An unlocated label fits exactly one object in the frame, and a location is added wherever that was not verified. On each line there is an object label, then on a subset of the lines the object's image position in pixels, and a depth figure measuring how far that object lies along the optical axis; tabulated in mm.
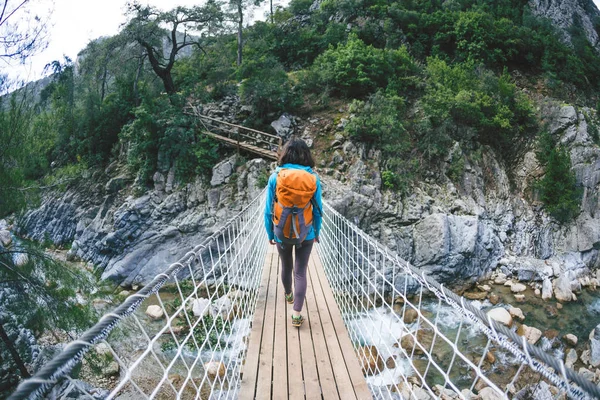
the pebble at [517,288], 6008
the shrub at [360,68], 7902
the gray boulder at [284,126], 7758
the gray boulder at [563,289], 5773
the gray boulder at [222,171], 7027
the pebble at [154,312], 5047
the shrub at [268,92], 7840
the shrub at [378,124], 6973
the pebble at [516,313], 5209
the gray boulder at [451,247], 6078
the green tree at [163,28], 7496
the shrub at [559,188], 7281
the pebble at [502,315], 4938
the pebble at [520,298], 5734
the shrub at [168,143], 7273
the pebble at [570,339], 4637
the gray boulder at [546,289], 5812
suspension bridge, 674
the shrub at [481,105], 7562
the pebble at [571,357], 4287
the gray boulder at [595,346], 4258
